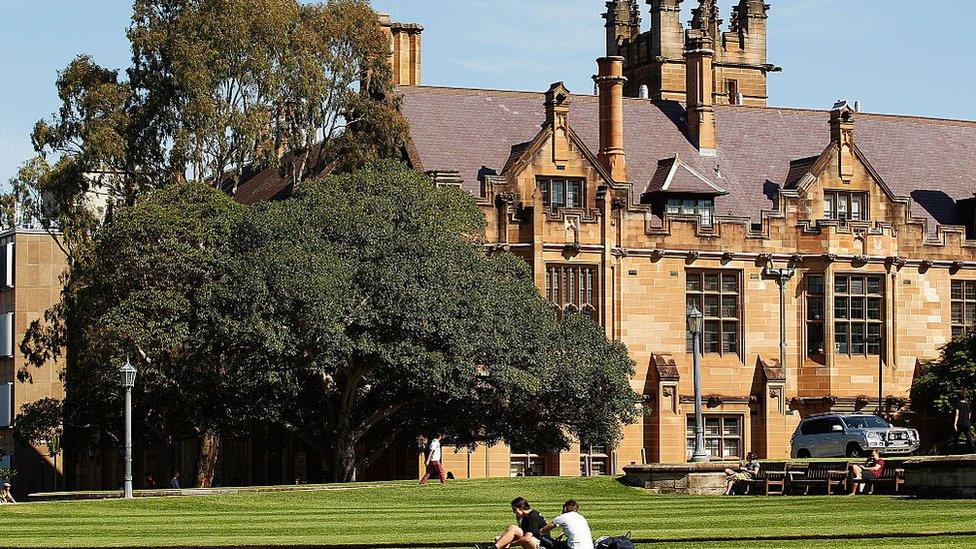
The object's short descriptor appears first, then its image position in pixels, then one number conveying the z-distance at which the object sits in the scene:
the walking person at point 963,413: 69.38
